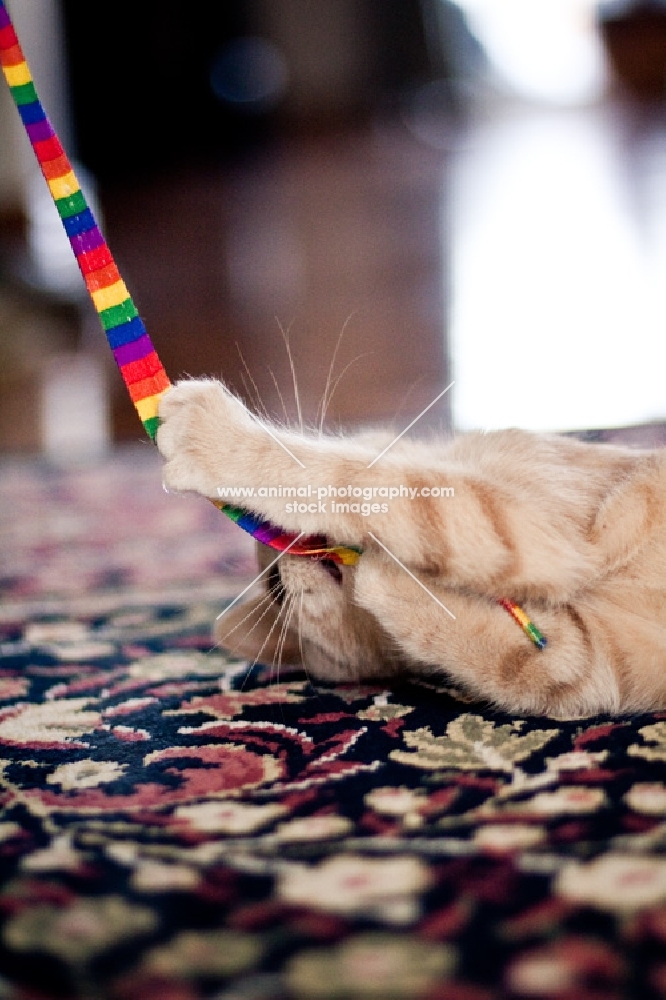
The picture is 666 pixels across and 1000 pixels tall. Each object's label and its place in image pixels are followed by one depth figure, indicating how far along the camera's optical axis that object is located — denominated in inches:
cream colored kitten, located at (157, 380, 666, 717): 33.2
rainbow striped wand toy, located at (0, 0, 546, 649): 33.1
